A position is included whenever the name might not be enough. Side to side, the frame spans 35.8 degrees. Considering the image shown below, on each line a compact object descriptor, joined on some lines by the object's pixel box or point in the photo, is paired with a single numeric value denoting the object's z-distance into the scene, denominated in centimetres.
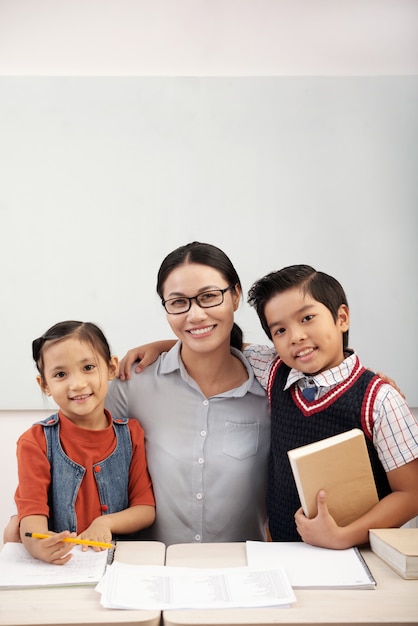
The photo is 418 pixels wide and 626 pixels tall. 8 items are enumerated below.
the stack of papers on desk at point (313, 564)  114
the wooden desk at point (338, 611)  101
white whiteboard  308
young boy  134
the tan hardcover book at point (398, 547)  115
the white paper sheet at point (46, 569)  115
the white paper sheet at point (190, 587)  107
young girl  147
